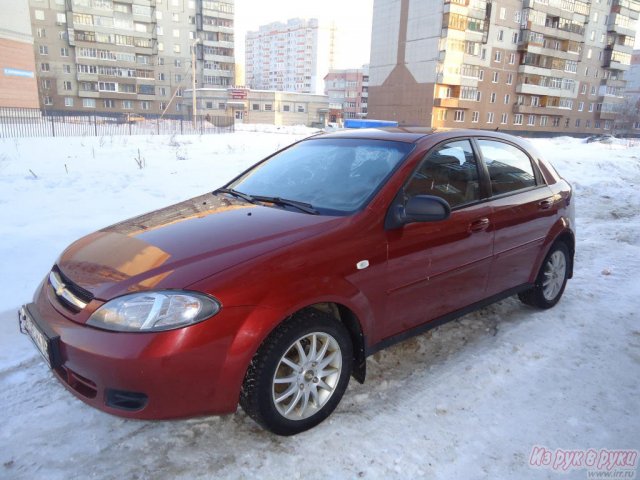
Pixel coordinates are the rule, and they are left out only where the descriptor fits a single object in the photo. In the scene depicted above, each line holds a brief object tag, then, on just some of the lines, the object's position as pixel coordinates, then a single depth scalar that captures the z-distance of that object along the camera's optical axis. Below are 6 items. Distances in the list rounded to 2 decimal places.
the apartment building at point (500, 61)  52.59
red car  2.21
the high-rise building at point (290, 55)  134.25
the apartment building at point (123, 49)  63.56
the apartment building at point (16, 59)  39.34
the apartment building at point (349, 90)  97.06
